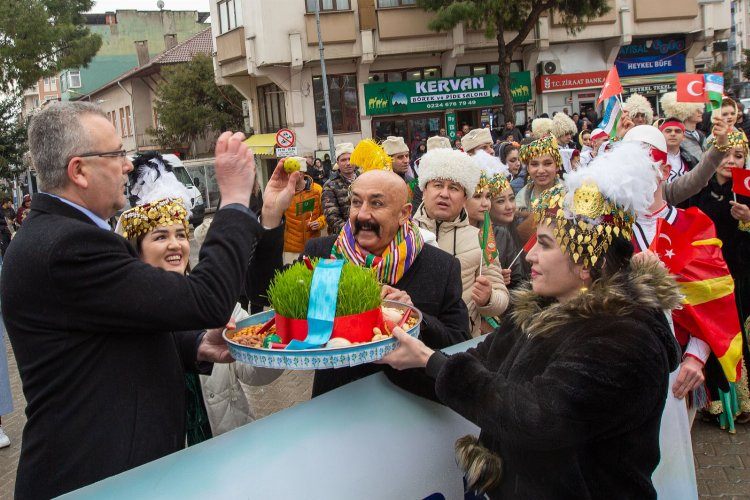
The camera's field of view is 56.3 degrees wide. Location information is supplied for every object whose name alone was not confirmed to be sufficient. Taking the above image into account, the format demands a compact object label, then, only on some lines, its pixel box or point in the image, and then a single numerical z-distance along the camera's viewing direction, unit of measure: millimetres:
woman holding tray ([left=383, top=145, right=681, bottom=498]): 1965
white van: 22984
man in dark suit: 2000
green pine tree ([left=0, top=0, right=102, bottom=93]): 22469
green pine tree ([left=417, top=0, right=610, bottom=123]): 25281
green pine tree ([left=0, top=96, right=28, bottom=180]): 23375
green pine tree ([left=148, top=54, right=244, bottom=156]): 34250
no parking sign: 17812
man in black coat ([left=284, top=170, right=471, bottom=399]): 3158
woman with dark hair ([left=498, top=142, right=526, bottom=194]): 9688
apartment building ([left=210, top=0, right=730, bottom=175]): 27953
